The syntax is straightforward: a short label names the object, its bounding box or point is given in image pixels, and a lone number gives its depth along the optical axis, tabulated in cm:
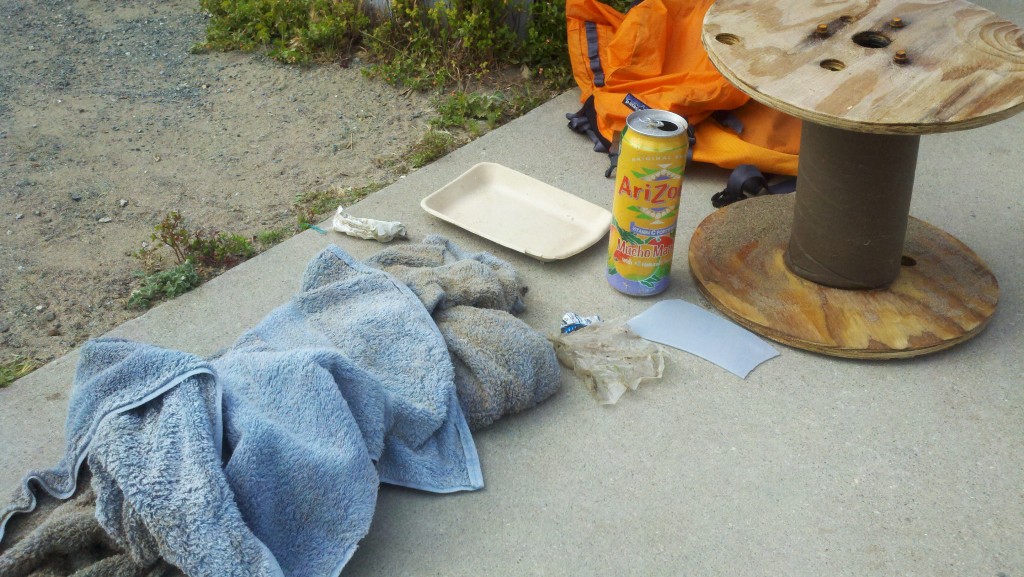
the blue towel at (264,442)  164
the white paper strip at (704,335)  242
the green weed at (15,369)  235
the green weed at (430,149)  347
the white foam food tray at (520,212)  292
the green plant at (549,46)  408
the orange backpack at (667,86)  321
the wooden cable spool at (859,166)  213
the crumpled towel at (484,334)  216
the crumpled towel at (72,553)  167
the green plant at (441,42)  406
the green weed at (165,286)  269
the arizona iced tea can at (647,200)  238
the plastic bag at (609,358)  232
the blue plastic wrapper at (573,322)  251
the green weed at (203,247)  285
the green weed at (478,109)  377
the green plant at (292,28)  428
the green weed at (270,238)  302
